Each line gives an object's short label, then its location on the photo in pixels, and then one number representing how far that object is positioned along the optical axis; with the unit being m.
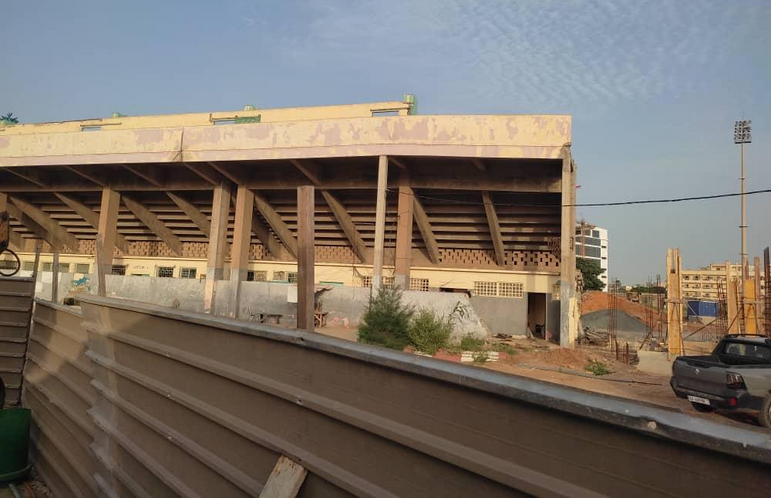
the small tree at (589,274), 54.62
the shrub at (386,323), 13.55
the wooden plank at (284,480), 1.97
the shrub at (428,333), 13.65
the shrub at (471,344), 13.99
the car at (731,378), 7.23
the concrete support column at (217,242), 19.36
